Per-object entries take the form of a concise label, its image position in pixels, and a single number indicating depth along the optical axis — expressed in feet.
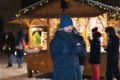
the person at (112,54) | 24.45
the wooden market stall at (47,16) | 29.40
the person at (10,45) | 36.33
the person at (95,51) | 24.90
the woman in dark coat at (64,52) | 14.70
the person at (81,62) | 22.43
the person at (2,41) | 50.13
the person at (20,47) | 35.02
